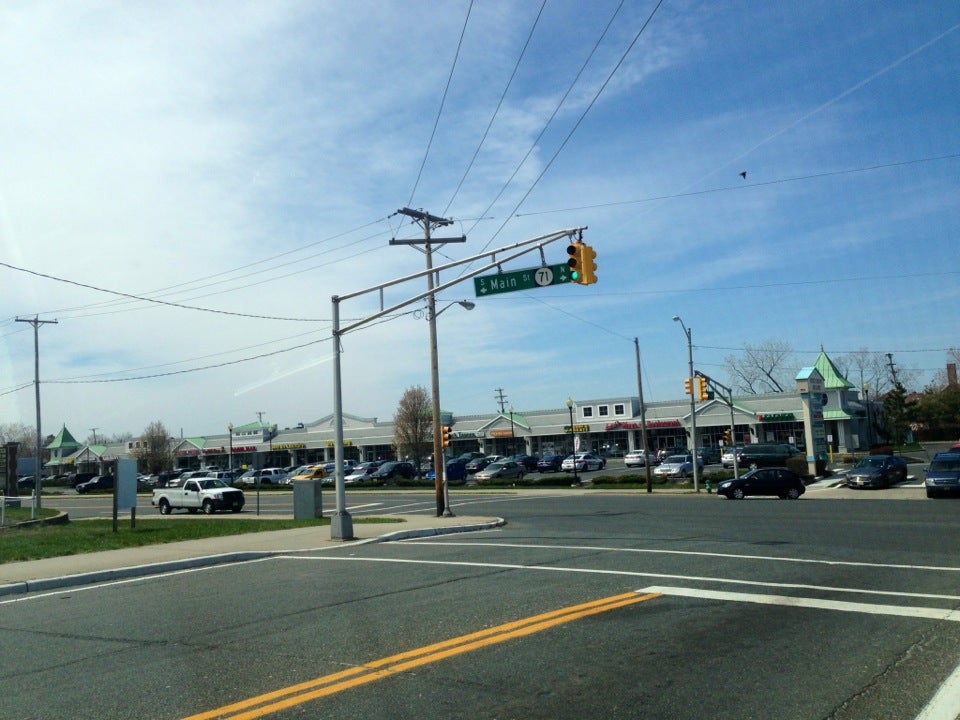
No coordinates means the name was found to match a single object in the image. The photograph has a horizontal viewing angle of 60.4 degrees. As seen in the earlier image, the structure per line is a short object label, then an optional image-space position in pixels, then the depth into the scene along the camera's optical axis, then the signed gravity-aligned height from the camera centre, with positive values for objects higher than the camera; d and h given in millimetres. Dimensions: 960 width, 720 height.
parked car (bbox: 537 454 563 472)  68750 -1929
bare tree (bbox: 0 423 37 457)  121775 +4854
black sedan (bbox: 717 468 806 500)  34625 -2338
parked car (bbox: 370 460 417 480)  62431 -1684
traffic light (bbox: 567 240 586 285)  16094 +3485
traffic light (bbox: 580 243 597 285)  16016 +3378
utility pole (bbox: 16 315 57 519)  51191 +7197
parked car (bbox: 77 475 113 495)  75938 -1789
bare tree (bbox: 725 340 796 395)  102750 +6006
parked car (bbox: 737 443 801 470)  52438 -1712
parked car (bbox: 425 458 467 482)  60125 -1964
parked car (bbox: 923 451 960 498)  31312 -2190
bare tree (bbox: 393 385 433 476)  89375 +2243
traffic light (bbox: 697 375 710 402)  38938 +2029
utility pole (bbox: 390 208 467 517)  28188 +2887
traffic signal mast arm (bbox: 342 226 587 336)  16484 +3896
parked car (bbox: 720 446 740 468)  55719 -1779
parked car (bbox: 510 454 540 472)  69294 -1679
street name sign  16828 +3415
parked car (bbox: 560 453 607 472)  65875 -1955
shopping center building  72938 +1099
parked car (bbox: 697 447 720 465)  64312 -1821
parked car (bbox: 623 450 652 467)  64250 -1872
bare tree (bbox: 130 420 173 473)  95312 +1347
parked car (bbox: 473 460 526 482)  57988 -1996
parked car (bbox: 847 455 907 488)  38531 -2321
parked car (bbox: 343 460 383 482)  63166 -1671
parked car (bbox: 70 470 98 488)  83769 -1229
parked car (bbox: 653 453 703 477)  52844 -2146
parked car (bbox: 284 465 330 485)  62381 -1582
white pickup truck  38344 -1755
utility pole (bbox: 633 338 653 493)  43531 +594
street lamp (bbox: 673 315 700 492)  40975 +543
